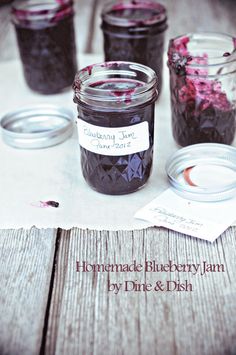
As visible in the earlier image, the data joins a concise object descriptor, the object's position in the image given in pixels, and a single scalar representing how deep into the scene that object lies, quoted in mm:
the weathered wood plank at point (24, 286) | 696
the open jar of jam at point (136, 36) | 1229
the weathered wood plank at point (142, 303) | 683
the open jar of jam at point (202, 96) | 1024
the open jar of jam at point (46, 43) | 1305
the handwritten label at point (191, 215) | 863
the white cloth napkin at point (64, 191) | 905
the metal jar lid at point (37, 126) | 1131
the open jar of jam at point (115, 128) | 907
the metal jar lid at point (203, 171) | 932
